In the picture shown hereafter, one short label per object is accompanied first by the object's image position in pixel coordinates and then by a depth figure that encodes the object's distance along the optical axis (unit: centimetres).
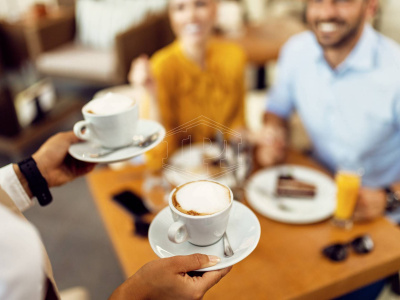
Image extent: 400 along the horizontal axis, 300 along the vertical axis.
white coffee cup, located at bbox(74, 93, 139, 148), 53
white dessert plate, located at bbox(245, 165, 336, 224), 90
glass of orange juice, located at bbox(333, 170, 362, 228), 90
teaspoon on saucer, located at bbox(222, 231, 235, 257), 43
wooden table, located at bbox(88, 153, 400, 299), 71
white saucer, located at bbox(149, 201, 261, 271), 43
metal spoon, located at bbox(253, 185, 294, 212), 94
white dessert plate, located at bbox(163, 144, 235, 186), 51
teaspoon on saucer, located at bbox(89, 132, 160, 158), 55
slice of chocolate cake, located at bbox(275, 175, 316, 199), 98
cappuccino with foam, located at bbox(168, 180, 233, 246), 41
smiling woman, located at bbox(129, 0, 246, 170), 126
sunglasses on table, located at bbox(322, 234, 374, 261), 80
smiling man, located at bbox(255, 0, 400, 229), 94
